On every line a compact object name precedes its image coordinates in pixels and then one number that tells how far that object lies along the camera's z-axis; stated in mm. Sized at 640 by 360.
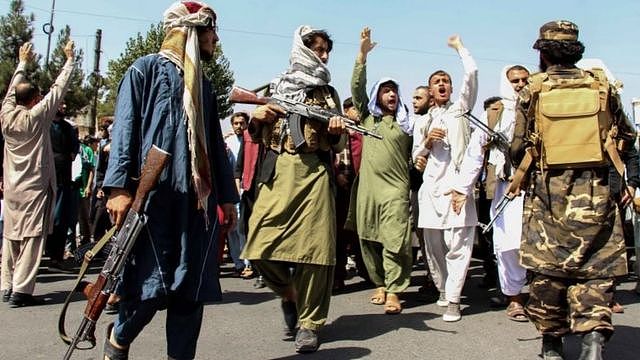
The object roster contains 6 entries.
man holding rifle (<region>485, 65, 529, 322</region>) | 4949
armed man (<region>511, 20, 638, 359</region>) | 3422
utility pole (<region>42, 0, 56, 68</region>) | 28666
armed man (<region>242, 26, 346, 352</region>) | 4180
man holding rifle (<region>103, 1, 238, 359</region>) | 3041
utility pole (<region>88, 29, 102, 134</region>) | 32000
